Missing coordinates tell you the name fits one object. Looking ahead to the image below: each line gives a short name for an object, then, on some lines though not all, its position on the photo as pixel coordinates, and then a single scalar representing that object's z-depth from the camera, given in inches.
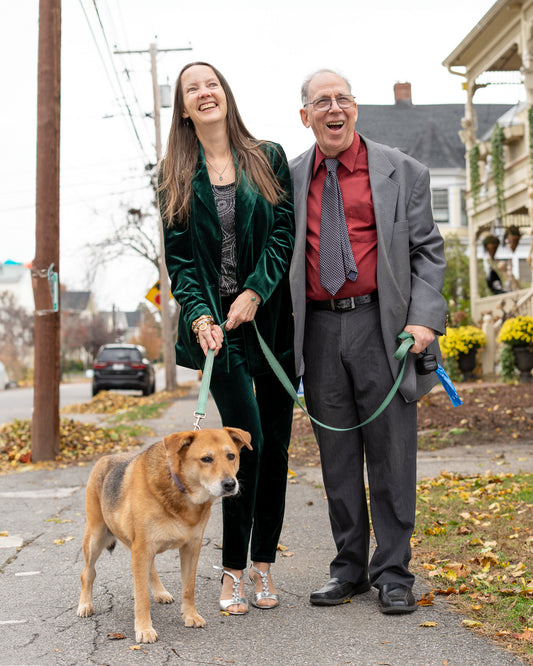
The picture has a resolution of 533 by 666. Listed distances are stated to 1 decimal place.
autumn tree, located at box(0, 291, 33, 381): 2741.1
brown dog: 135.4
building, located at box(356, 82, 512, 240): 1341.0
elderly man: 155.6
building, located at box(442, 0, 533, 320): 658.2
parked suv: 1096.2
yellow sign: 930.7
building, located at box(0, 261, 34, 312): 3683.6
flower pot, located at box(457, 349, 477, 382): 700.7
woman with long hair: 152.9
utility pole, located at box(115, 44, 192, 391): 1107.9
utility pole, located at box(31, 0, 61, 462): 381.4
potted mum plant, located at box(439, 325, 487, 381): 690.8
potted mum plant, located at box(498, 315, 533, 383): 588.7
